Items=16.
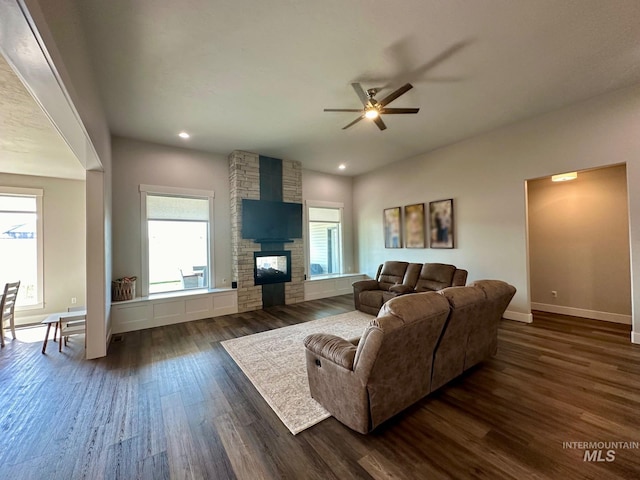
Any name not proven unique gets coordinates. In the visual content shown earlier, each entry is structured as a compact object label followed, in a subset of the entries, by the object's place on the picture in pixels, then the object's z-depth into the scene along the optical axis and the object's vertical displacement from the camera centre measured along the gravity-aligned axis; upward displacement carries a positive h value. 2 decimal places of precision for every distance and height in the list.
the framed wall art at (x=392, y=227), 6.51 +0.40
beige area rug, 2.18 -1.44
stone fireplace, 5.58 +0.44
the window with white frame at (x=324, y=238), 7.14 +0.16
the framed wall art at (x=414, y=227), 6.01 +0.37
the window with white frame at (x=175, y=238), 4.93 +0.17
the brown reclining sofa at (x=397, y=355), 1.78 -0.90
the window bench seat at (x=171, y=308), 4.32 -1.16
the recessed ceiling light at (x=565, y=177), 4.17 +1.07
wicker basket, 4.36 -0.74
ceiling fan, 3.05 +1.73
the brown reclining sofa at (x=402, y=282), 4.75 -0.81
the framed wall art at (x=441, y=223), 5.47 +0.40
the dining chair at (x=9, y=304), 3.83 -0.87
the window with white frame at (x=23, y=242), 4.98 +0.14
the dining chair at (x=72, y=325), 3.59 -1.12
